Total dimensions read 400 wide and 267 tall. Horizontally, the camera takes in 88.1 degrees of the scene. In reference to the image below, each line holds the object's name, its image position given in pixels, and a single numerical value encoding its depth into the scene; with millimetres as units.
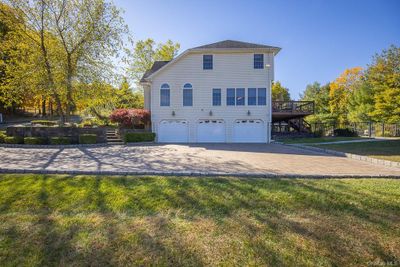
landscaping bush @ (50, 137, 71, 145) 13375
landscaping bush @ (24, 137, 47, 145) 13102
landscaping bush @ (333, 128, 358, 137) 19797
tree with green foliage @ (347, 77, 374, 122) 29258
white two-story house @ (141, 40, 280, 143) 16500
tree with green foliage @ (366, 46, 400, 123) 24672
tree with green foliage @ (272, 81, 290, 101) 42612
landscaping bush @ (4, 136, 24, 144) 13117
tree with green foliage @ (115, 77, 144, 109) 27281
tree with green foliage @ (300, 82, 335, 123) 32916
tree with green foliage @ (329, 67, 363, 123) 36550
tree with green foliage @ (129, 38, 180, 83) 28578
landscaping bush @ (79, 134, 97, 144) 13789
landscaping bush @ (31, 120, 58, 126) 16922
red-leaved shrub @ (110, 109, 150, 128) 15703
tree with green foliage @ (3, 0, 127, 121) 14023
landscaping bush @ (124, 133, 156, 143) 14923
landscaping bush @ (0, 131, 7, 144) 13312
